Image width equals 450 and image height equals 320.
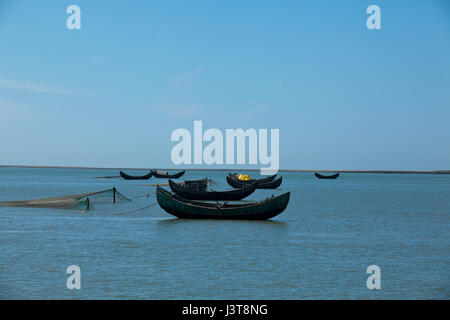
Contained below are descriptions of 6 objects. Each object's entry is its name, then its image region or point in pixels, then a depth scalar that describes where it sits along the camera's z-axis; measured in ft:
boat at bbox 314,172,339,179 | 633.37
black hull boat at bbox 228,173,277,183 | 334.44
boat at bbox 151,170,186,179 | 479.78
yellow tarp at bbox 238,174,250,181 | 306.55
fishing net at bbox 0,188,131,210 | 121.39
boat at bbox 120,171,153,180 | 469.98
